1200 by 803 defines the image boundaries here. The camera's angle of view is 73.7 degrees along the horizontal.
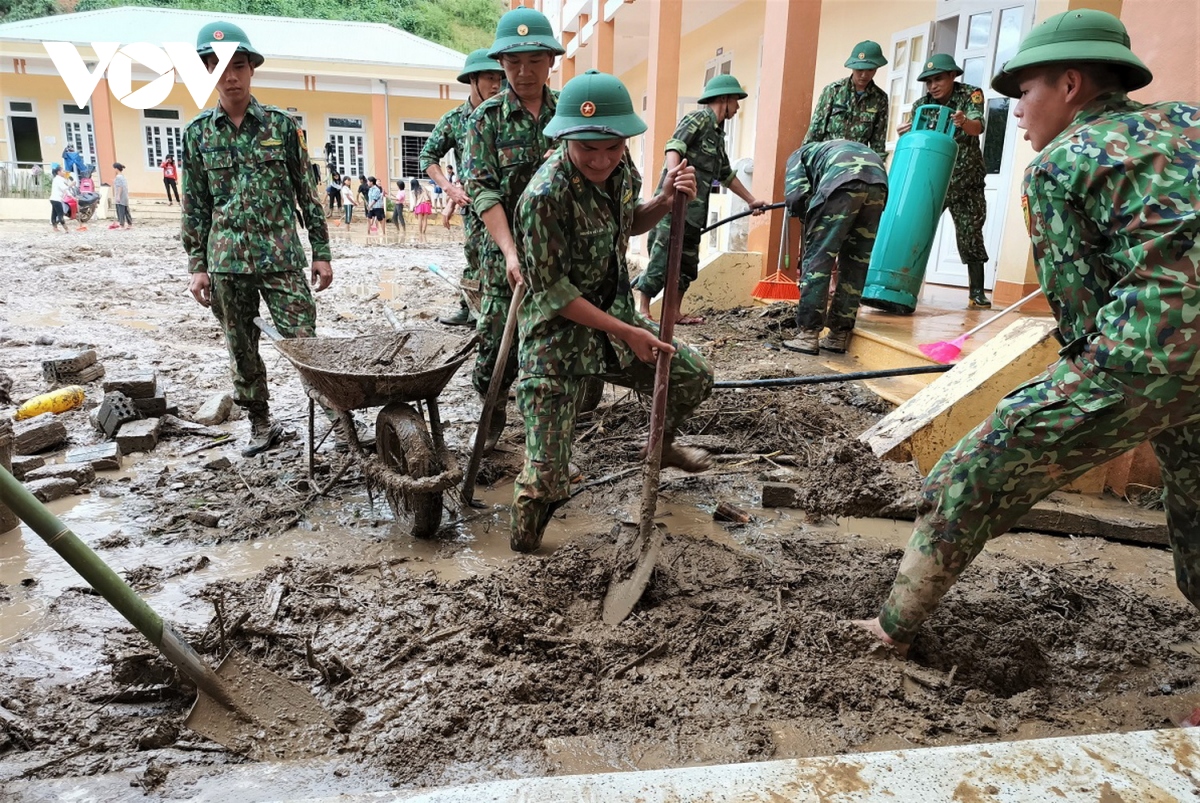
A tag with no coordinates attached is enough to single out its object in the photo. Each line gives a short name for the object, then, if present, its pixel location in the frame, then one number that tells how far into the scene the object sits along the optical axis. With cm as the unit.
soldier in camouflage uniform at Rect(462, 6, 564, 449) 382
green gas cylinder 605
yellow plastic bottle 517
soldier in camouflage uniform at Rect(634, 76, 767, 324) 631
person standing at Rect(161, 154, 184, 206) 2711
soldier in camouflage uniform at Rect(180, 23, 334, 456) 432
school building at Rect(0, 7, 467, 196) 2731
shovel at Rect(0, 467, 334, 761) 197
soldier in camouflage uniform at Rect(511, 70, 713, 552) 287
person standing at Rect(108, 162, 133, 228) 2008
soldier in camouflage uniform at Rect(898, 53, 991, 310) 648
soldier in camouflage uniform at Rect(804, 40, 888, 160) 685
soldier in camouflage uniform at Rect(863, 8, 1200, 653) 186
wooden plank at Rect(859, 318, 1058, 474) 387
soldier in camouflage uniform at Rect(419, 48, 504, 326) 499
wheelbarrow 333
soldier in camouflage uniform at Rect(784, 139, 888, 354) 556
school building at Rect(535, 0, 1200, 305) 778
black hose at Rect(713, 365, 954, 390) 422
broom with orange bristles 804
